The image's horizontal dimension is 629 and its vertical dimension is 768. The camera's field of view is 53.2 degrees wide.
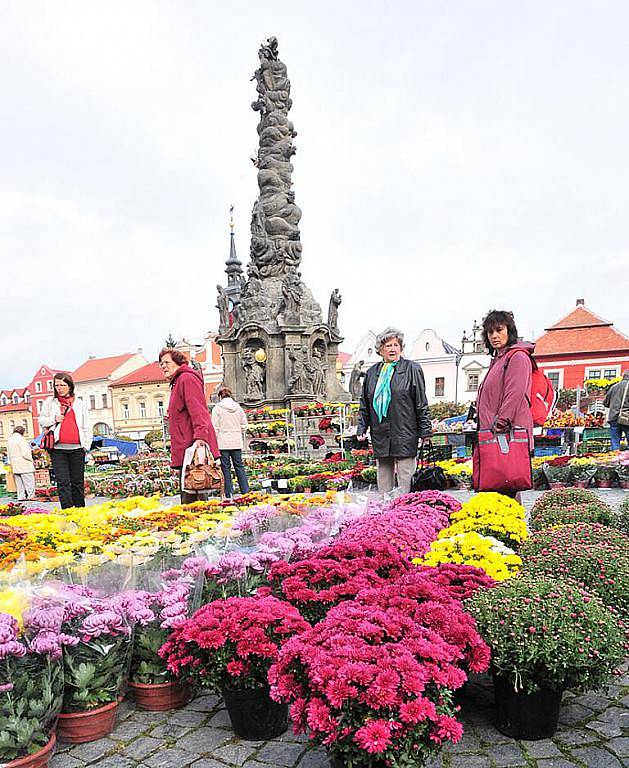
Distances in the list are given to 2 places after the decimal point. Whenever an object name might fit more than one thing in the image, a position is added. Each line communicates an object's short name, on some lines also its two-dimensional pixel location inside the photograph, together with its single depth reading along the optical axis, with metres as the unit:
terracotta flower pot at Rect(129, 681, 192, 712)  3.37
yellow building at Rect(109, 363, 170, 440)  59.56
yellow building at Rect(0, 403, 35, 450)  70.00
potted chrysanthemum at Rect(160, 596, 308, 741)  2.93
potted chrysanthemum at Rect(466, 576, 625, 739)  2.72
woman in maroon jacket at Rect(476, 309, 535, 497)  5.08
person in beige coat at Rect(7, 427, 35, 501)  12.56
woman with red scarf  7.71
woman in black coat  6.48
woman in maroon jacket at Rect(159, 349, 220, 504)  5.89
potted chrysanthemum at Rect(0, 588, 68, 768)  2.62
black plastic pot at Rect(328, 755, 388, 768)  2.29
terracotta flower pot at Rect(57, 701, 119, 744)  3.04
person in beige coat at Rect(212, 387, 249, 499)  10.46
